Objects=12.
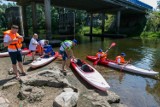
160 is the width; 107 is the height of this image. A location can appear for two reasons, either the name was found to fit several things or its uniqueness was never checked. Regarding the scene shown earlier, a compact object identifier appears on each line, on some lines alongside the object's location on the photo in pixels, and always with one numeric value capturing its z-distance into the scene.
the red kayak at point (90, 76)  3.95
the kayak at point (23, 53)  7.21
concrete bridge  15.45
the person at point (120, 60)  6.17
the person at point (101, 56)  6.68
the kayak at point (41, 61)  5.35
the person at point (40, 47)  6.96
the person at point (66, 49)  4.74
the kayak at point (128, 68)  5.36
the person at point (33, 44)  6.02
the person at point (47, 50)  6.60
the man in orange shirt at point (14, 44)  3.58
